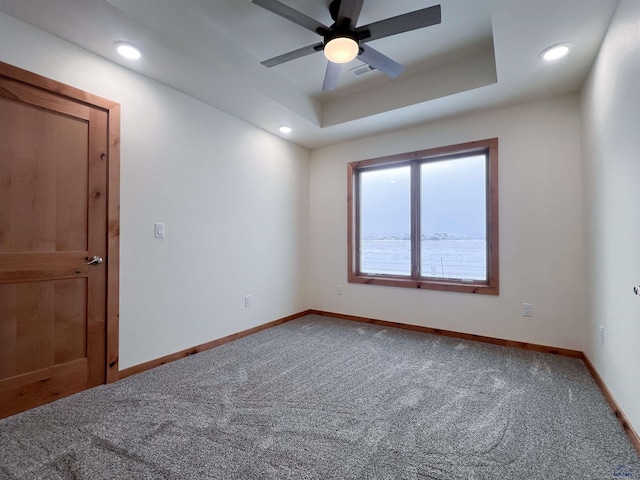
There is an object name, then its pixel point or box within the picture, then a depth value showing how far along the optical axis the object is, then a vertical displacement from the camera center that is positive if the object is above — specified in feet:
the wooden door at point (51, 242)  6.23 +0.06
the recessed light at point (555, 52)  7.16 +4.63
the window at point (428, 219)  11.04 +1.03
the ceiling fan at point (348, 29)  6.06 +4.59
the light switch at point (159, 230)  8.73 +0.43
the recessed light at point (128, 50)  7.11 +4.63
